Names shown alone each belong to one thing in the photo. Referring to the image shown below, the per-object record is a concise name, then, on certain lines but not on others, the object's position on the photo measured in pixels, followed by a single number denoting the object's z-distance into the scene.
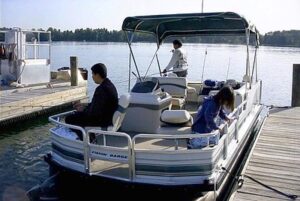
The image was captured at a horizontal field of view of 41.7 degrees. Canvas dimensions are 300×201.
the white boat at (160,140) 4.89
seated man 5.50
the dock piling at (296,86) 13.95
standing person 10.16
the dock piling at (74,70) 16.70
